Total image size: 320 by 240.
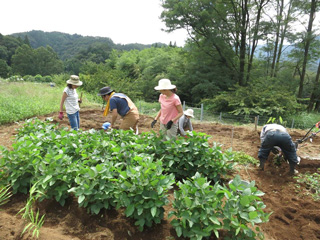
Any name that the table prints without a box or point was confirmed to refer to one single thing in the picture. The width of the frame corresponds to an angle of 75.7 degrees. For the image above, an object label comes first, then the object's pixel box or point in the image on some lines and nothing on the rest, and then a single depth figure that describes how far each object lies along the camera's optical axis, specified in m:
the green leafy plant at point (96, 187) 1.99
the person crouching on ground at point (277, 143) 3.53
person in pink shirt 3.45
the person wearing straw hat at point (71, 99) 4.34
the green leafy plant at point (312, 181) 3.21
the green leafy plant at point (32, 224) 1.79
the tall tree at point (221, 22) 13.45
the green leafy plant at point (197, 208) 1.73
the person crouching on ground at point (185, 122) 4.07
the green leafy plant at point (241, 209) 1.68
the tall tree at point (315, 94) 15.45
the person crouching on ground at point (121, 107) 3.76
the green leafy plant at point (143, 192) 1.90
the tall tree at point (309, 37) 13.39
